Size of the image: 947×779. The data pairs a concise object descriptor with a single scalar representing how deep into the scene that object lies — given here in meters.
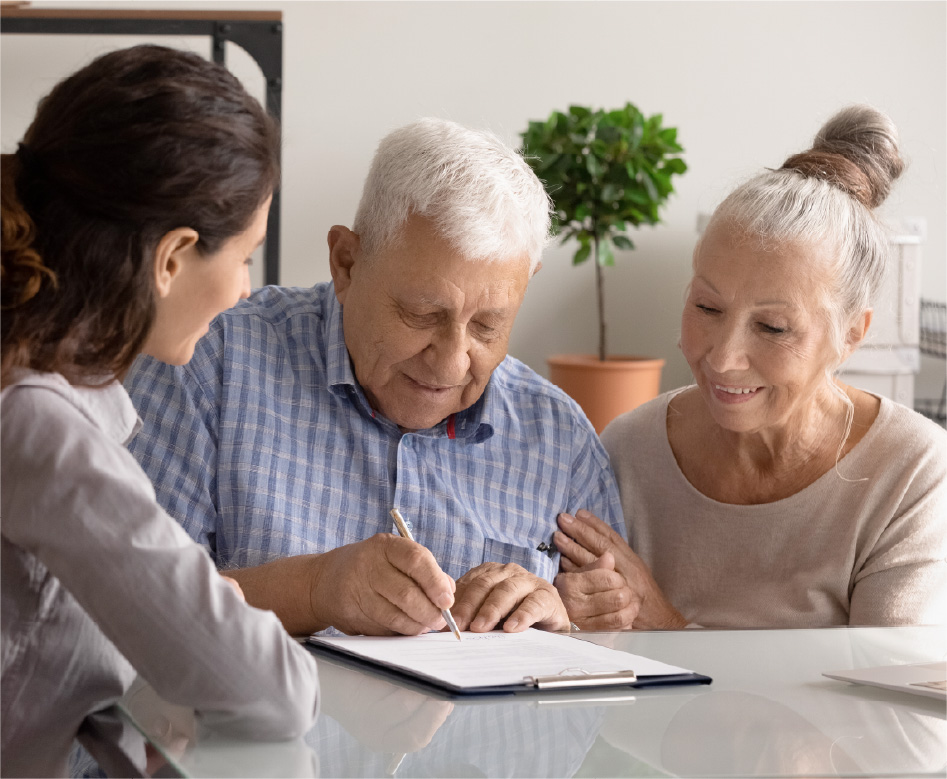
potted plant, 3.85
